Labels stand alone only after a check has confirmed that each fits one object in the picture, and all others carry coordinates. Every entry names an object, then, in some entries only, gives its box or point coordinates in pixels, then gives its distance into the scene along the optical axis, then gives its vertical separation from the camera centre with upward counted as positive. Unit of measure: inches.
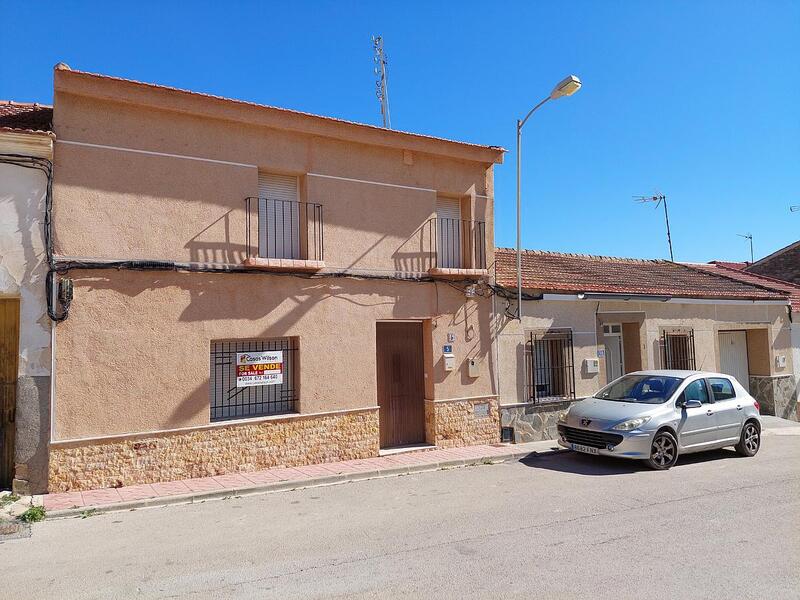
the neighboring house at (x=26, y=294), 301.4 +34.3
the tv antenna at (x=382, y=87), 535.8 +240.9
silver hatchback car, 361.4 -46.5
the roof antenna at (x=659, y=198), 954.7 +236.5
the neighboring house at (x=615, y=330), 477.1 +14.4
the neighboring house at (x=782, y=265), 831.7 +113.4
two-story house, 319.3 +42.4
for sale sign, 362.9 -8.2
